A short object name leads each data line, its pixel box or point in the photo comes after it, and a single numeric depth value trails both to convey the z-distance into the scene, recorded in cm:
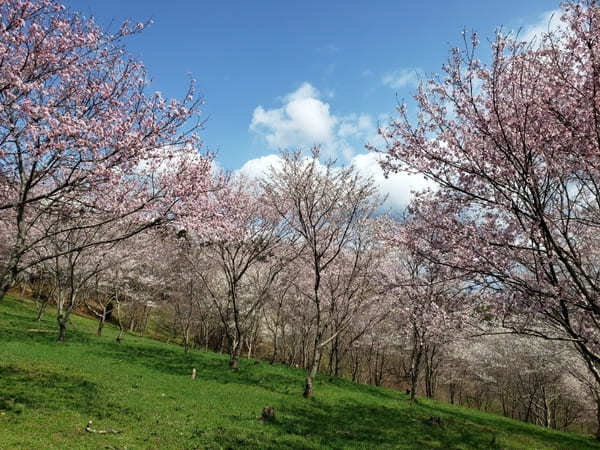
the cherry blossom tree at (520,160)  583
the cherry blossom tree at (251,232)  1901
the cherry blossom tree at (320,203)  1648
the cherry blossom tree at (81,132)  648
